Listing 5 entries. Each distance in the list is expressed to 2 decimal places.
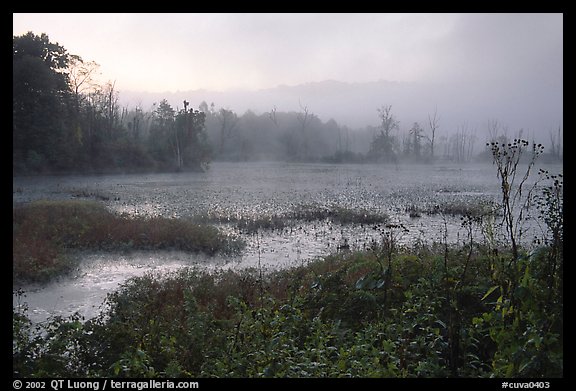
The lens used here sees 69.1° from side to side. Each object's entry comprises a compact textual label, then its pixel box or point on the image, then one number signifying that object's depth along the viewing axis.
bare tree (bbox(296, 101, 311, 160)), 101.56
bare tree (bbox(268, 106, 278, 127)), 105.95
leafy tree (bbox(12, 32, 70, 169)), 36.50
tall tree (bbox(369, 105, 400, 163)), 92.99
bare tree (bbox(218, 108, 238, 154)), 101.72
